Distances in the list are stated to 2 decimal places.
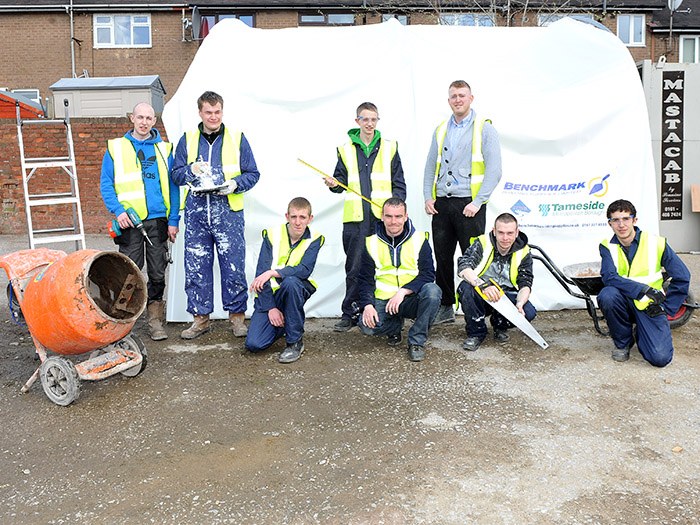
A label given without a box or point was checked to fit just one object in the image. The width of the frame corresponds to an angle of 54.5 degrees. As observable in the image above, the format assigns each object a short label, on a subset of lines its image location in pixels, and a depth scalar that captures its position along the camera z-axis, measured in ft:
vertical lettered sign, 29.27
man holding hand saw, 16.15
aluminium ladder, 20.85
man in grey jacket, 17.21
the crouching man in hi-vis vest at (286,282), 16.01
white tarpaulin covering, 19.70
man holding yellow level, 17.85
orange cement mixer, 12.96
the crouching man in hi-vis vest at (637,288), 15.03
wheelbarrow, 16.81
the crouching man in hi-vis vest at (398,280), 15.94
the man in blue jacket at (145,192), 16.99
